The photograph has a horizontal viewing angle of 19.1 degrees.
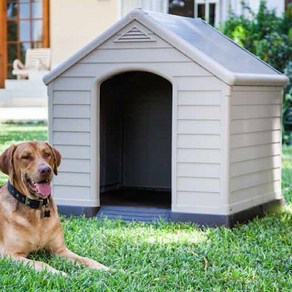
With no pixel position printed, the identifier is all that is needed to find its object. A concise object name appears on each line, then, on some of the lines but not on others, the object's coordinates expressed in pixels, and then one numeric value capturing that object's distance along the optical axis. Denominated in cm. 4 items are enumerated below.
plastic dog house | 684
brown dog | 541
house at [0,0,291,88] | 1709
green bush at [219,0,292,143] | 1373
